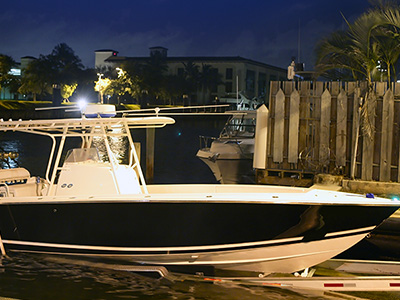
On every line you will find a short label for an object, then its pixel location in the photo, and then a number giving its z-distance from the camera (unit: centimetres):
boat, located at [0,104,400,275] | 804
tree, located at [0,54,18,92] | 8278
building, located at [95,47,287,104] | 12588
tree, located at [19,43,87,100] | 9562
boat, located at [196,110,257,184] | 1809
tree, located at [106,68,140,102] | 10325
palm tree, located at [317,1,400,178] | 1288
